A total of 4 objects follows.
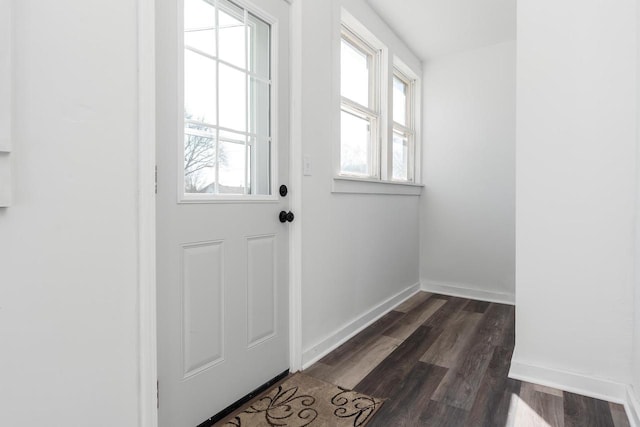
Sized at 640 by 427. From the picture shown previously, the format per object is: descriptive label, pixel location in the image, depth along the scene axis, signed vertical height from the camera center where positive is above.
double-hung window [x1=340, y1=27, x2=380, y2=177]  2.62 +0.80
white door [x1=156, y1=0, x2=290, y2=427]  1.36 +0.04
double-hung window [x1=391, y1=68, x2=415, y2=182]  3.46 +0.82
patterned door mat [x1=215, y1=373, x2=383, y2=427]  1.53 -0.91
